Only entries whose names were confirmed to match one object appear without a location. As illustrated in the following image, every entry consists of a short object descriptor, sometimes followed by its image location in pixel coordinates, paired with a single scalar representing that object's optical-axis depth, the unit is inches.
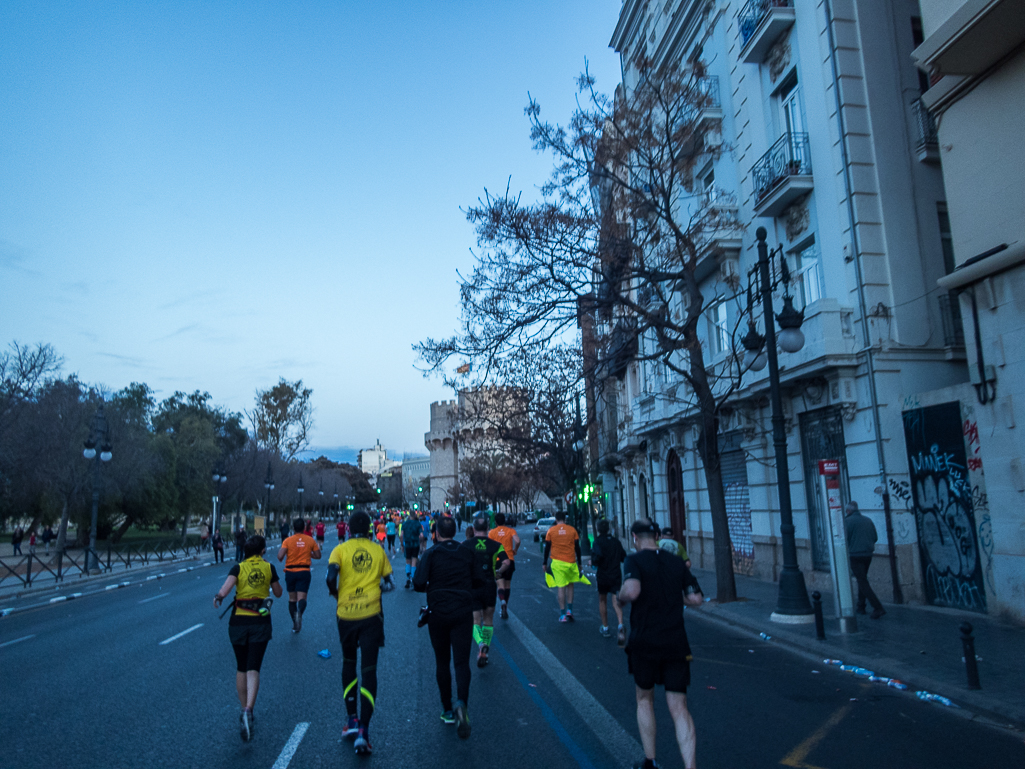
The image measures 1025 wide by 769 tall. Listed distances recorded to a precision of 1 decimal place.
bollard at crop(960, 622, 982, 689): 279.1
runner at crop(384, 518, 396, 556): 1147.1
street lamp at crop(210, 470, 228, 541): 1696.6
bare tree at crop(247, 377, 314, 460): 2770.7
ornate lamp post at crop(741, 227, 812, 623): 463.5
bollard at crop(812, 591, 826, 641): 393.7
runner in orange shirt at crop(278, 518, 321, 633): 488.7
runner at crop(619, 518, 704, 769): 198.5
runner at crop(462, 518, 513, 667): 330.0
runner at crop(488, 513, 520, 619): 480.1
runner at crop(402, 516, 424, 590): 711.1
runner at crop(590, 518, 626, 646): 426.9
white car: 1590.3
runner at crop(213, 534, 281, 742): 254.7
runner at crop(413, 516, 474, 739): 260.4
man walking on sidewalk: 475.2
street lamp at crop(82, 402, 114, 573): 1146.7
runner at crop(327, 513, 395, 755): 239.8
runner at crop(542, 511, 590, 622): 481.7
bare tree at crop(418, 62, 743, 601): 569.0
